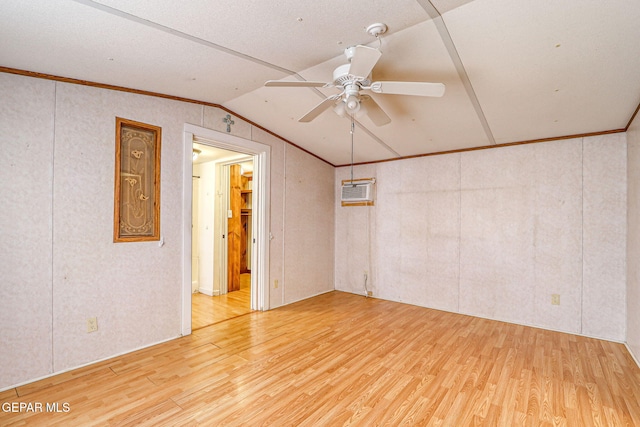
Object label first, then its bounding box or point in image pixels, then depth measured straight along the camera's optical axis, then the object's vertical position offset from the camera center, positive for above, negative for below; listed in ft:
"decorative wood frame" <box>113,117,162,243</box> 9.30 +1.01
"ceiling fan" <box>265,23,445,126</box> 6.07 +3.02
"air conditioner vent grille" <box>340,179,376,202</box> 16.18 +1.35
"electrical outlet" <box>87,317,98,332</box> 8.71 -3.23
